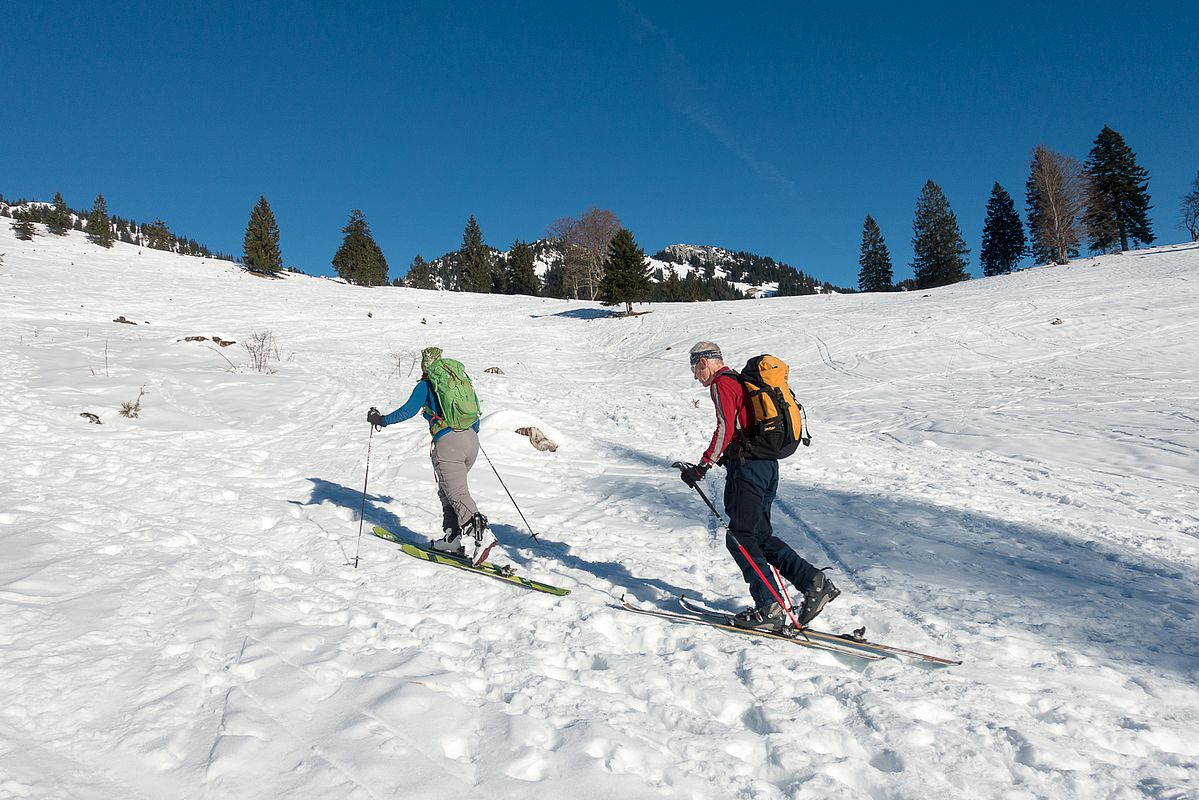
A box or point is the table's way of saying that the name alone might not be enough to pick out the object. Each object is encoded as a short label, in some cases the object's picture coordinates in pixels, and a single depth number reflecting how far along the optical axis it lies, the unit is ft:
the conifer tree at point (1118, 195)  156.66
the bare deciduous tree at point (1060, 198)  146.30
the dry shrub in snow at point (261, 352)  54.49
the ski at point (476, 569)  17.07
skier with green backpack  18.98
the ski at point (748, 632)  13.25
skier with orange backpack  13.70
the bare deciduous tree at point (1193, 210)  167.12
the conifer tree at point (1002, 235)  194.39
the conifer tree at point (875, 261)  215.51
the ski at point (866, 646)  12.74
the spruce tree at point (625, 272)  124.47
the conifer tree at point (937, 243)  183.52
